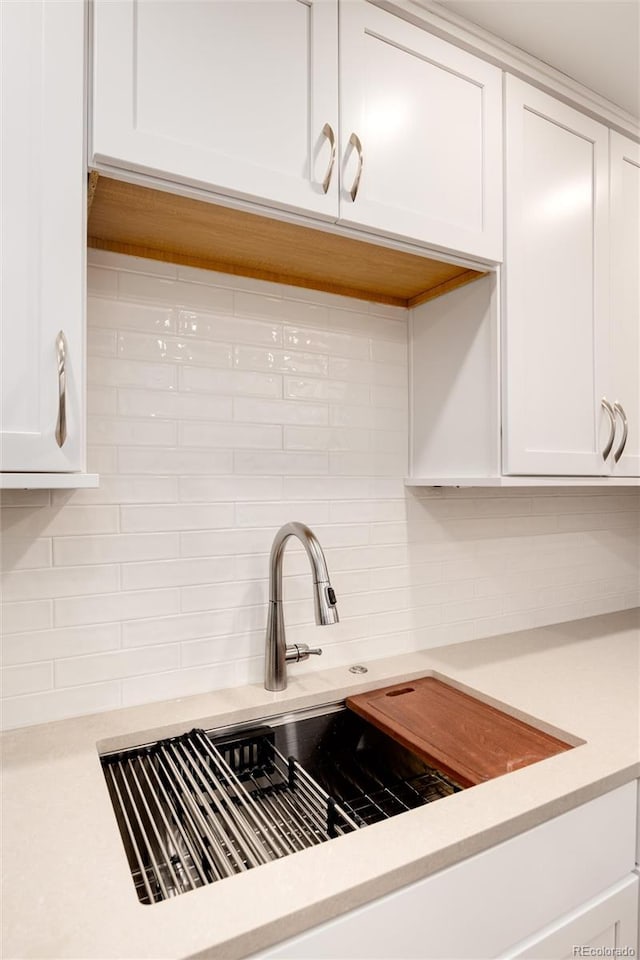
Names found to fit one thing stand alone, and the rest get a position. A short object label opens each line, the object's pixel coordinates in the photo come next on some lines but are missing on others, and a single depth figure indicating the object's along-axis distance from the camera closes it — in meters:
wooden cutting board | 1.03
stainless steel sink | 0.82
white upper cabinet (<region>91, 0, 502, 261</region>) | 0.89
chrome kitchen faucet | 1.19
